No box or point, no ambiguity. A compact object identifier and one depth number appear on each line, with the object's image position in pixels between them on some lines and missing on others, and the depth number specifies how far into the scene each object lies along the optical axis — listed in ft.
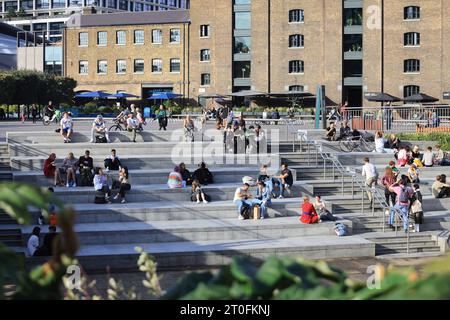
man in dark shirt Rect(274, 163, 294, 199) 83.20
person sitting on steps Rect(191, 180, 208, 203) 78.95
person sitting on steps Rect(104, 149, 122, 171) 87.30
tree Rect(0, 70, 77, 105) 193.47
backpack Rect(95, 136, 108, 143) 102.53
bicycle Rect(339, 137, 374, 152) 109.19
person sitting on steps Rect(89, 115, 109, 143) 102.37
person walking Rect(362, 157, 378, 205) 84.33
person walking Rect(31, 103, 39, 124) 162.42
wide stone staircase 64.80
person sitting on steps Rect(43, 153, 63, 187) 82.07
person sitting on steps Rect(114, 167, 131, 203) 77.92
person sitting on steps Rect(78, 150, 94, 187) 82.17
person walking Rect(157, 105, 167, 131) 118.83
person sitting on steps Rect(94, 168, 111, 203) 77.00
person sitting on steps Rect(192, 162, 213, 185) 85.56
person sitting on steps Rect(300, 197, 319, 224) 72.24
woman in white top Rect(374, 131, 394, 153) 107.45
